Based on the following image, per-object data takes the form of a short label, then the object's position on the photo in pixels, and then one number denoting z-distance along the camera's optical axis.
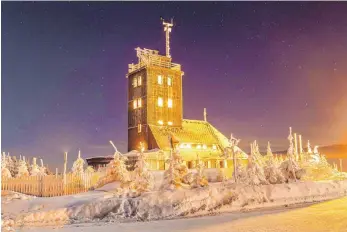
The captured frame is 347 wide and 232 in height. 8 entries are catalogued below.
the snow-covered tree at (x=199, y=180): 20.06
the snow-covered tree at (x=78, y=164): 32.72
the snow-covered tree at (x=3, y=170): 29.19
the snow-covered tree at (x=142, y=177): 19.62
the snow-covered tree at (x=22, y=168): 40.43
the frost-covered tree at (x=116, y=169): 24.68
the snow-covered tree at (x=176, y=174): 19.81
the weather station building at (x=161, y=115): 43.31
